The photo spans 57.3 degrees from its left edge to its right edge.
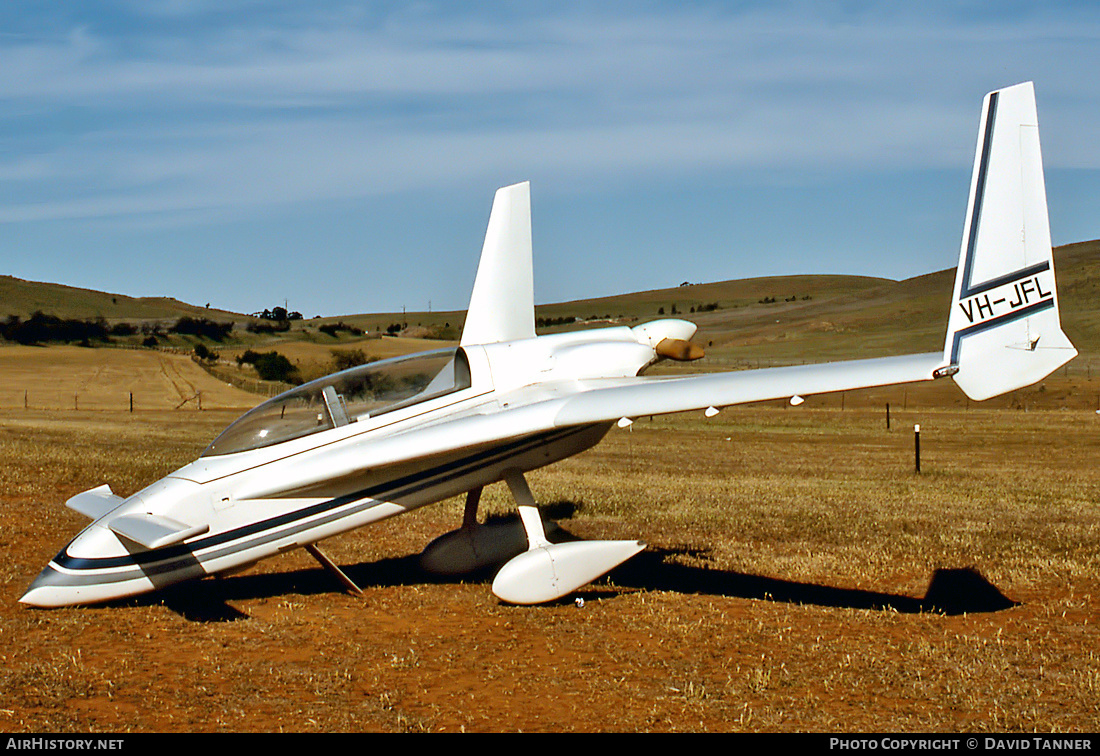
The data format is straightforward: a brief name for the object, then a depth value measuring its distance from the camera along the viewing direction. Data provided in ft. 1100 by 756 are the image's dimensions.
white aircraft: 27.99
